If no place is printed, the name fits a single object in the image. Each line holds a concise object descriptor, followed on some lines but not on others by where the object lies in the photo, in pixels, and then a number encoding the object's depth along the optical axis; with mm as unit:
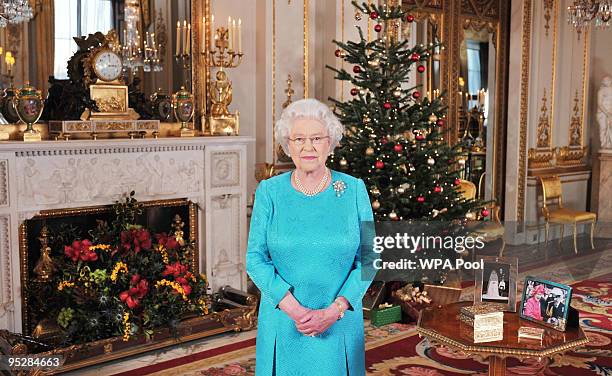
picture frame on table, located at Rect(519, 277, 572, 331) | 3438
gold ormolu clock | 5363
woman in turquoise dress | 2848
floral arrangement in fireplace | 4855
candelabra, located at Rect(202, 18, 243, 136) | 5969
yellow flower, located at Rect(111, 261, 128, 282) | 4931
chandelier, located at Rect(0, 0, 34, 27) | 4512
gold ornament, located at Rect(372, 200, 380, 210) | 5766
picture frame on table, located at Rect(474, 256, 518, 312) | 3607
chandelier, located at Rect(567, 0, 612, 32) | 7551
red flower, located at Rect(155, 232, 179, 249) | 5391
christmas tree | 5887
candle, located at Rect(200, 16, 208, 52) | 6004
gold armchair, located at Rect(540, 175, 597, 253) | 9023
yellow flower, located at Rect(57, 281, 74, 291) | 4852
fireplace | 4762
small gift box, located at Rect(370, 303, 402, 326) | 5746
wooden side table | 3236
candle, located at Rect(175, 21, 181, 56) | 5926
